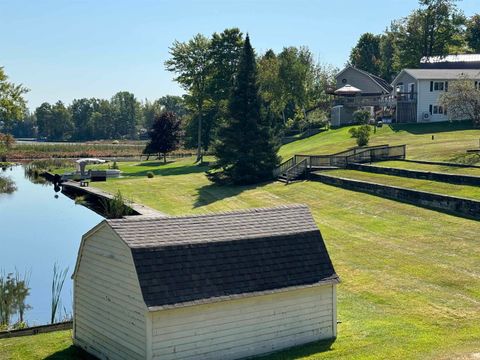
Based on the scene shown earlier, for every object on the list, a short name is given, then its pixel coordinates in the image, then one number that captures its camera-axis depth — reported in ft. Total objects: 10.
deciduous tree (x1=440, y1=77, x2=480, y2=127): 135.54
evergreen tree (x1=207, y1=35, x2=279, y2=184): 150.51
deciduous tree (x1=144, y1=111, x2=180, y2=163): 248.73
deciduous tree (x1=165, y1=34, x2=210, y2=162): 241.14
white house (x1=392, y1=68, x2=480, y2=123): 205.98
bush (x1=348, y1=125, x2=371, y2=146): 163.63
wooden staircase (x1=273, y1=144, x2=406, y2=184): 141.08
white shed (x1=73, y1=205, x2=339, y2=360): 41.65
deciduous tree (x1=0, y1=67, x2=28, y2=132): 266.77
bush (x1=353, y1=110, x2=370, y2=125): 220.02
